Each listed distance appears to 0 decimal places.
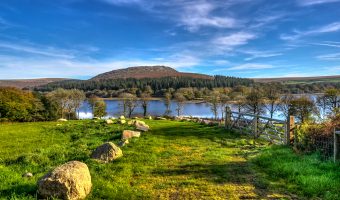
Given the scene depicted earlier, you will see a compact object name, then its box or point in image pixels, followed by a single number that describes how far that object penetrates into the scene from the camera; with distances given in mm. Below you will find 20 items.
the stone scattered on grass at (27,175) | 9633
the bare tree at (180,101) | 84462
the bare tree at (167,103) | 78000
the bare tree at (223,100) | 77238
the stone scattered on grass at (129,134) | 17461
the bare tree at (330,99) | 57594
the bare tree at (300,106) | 53906
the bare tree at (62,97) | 67188
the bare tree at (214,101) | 74906
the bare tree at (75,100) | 75000
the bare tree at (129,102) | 77044
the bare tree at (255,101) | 63375
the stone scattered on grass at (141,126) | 21484
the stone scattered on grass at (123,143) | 15263
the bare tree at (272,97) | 67000
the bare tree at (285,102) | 61325
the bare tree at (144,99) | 75656
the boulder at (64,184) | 7590
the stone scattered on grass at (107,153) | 11809
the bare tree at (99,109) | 68512
